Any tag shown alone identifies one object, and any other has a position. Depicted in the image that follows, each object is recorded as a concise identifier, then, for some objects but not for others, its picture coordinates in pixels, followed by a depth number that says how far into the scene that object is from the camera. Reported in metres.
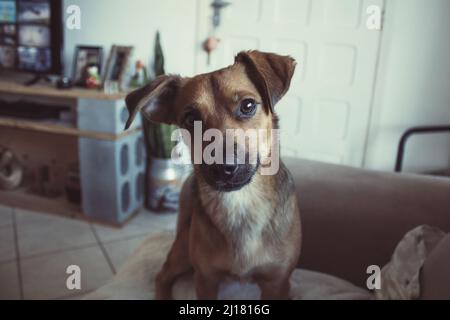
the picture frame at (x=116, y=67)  1.88
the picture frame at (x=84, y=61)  2.01
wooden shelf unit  1.98
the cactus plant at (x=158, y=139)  2.10
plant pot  2.14
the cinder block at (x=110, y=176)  2.06
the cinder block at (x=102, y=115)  1.96
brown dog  0.69
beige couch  0.97
